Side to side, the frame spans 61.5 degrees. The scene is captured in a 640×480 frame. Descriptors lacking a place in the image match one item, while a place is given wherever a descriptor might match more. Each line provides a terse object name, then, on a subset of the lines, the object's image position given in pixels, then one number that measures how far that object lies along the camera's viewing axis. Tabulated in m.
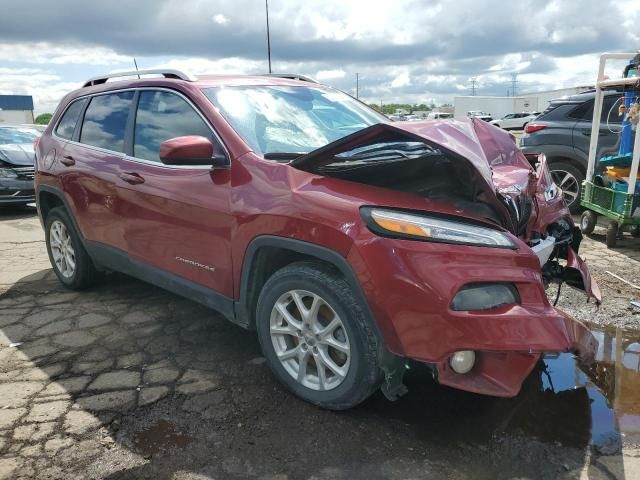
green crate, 5.62
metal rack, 5.62
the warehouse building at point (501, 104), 58.34
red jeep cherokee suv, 2.32
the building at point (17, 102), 49.47
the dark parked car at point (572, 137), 7.52
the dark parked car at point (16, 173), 8.81
